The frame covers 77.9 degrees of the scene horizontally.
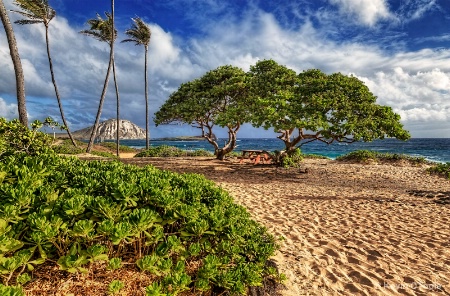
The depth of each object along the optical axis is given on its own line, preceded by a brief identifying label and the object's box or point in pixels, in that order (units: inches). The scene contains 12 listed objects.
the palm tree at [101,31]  1000.9
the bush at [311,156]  1117.7
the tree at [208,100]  700.0
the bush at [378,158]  899.4
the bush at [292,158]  618.0
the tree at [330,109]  519.2
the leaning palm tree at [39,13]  891.4
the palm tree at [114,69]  943.7
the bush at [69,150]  950.5
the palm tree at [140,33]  1144.8
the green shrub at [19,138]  207.8
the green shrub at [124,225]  96.1
